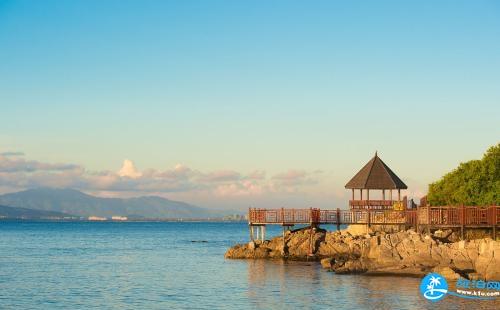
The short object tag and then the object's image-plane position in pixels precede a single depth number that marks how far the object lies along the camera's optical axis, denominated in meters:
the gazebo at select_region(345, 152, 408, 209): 57.72
